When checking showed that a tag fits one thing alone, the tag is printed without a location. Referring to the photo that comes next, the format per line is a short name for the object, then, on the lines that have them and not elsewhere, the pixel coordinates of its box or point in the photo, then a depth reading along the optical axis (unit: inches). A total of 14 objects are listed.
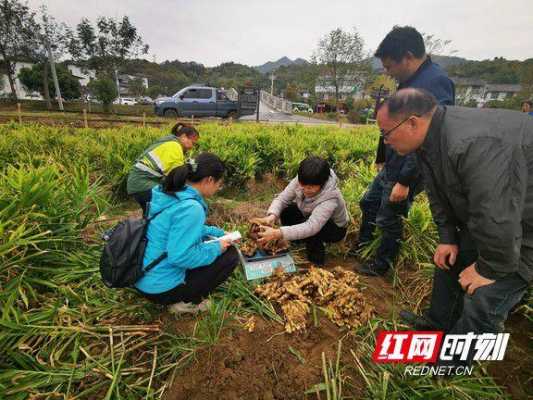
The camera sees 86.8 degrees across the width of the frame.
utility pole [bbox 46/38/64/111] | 764.6
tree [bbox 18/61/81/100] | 1011.3
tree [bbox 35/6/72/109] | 910.4
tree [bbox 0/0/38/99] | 897.5
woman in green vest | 137.7
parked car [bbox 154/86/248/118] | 629.9
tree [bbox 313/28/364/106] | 1235.9
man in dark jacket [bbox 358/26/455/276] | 88.0
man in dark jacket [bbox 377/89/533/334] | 48.8
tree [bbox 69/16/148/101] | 1128.2
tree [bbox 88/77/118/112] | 743.1
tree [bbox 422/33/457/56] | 922.7
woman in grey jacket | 97.1
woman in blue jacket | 68.8
